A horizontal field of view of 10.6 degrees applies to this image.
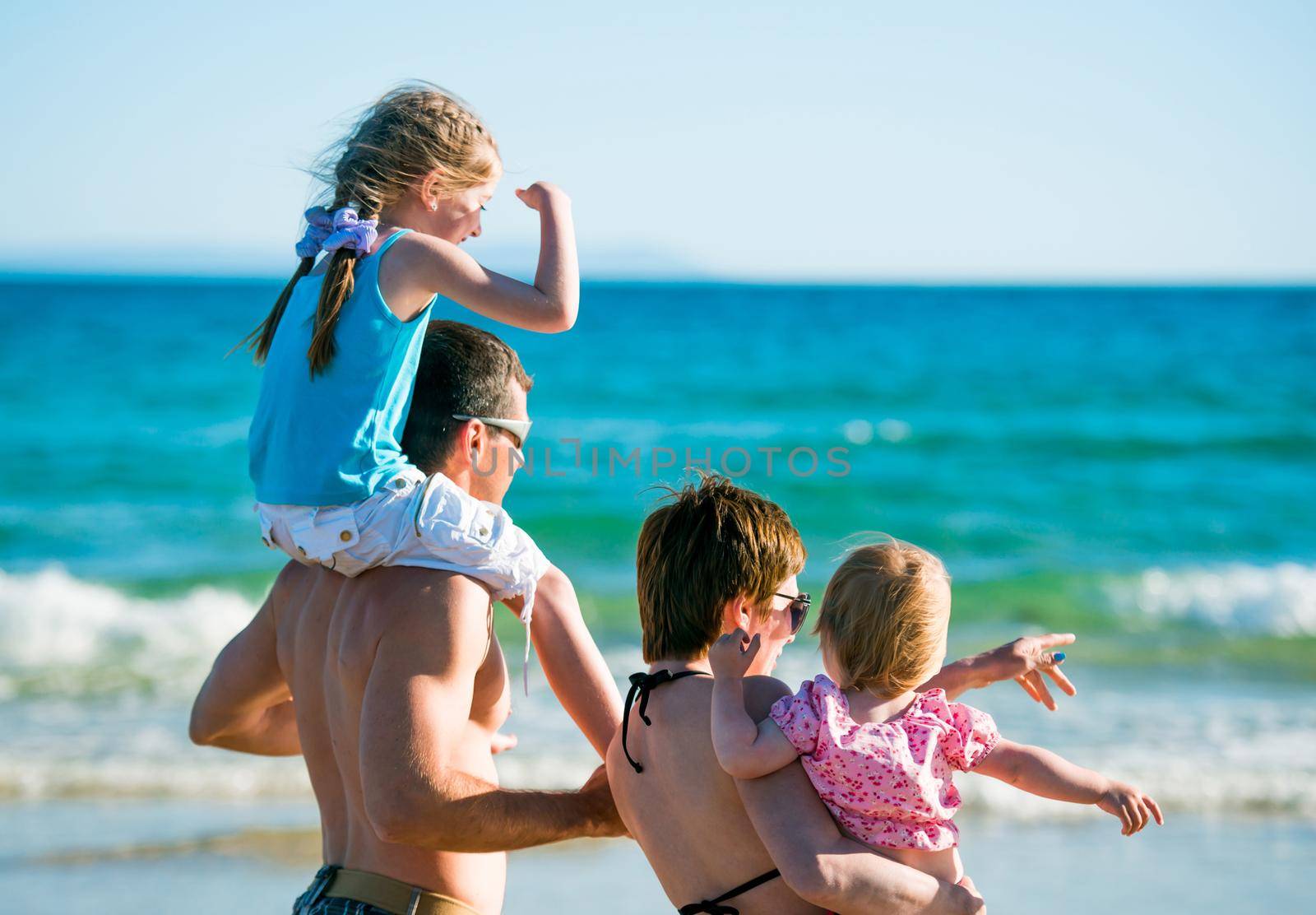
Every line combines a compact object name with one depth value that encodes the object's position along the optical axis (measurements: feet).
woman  26.48
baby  26.48
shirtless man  26.58
